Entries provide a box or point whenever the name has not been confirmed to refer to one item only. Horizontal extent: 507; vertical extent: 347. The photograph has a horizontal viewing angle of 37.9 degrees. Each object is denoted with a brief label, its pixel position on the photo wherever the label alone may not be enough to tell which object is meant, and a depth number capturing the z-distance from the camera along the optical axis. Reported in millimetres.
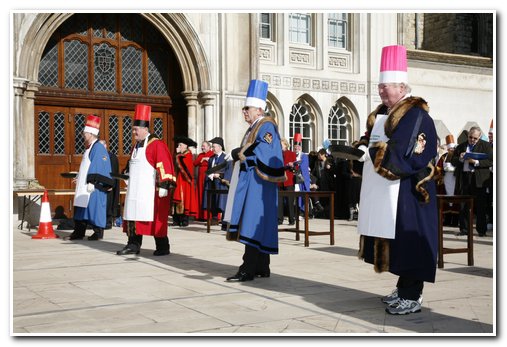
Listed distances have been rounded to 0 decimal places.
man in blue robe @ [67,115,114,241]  11172
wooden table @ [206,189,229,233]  12422
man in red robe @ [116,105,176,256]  9180
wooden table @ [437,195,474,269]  8000
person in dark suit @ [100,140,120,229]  13828
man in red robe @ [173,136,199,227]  14594
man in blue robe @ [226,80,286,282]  7133
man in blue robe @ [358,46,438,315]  5484
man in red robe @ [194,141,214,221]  15656
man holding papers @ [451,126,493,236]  12203
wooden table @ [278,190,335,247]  10273
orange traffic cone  11742
